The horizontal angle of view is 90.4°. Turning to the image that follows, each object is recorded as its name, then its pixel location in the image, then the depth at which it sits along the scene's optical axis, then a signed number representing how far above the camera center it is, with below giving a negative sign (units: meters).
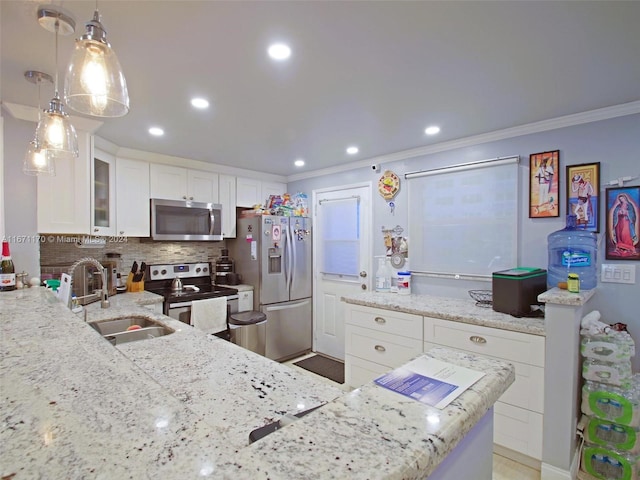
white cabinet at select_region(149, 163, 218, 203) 3.25 +0.57
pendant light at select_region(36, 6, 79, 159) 1.26 +0.48
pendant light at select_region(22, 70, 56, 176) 1.66 +0.41
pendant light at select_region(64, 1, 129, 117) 0.94 +0.51
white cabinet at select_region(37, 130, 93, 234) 2.26 +0.30
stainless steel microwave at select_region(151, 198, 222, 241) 3.21 +0.17
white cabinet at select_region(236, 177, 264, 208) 3.89 +0.55
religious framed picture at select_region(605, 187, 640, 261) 2.06 +0.08
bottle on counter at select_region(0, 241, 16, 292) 1.87 -0.22
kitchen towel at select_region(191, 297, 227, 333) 3.05 -0.78
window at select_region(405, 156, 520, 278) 2.58 +0.16
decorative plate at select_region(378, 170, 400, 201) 3.29 +0.54
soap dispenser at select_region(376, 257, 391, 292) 3.27 -0.41
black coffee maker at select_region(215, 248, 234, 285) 3.77 -0.40
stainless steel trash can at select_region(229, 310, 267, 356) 3.26 -0.98
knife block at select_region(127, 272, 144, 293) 3.12 -0.49
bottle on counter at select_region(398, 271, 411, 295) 3.04 -0.46
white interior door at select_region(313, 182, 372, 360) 3.59 -0.23
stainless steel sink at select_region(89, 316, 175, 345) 1.75 -0.56
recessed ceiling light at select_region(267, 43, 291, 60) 1.44 +0.86
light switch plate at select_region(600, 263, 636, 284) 2.07 -0.24
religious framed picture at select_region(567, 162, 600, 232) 2.19 +0.30
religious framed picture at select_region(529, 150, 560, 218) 2.36 +0.40
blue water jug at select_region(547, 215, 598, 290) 2.14 -0.13
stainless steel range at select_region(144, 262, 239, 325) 2.99 -0.57
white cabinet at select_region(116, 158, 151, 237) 2.99 +0.36
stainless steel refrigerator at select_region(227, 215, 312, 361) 3.61 -0.44
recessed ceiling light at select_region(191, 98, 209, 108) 1.98 +0.85
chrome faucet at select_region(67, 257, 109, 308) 2.01 -0.43
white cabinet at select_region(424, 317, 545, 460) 1.92 -0.94
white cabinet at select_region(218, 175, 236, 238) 3.74 +0.39
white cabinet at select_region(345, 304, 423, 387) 2.45 -0.85
